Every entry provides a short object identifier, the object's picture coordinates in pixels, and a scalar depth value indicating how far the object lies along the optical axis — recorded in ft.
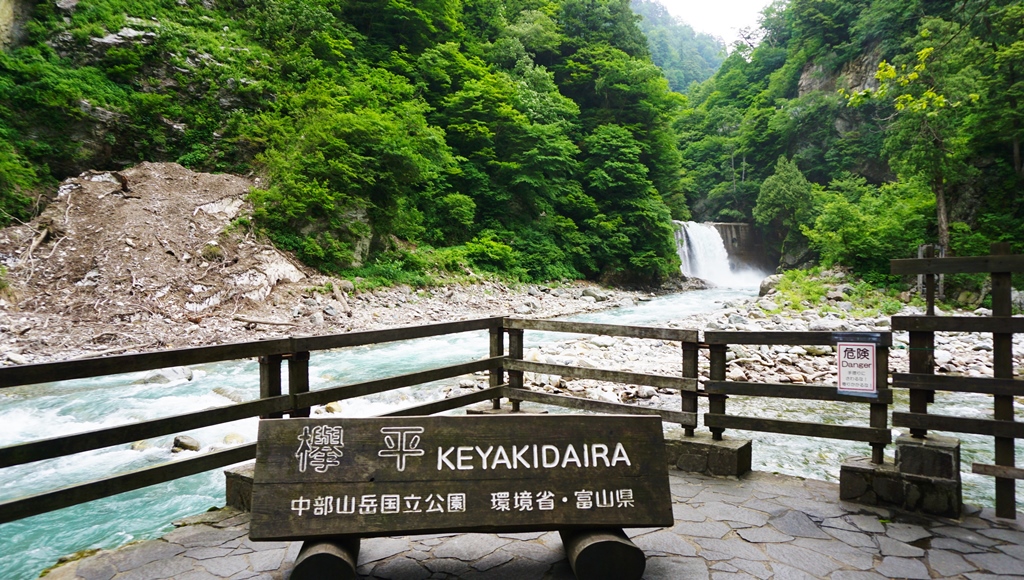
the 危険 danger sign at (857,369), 12.59
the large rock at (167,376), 31.09
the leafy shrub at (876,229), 71.05
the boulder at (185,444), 20.02
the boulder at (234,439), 20.29
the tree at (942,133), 61.57
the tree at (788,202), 113.91
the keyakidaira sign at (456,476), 8.51
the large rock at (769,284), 84.49
